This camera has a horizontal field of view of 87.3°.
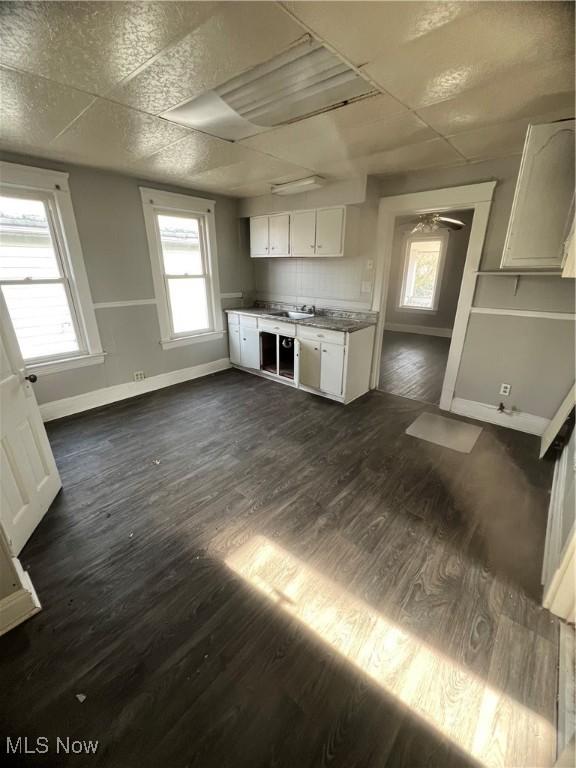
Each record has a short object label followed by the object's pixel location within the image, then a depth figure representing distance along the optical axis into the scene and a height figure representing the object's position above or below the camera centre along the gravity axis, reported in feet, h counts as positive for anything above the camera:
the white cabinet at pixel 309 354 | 11.31 -3.24
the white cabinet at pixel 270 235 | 12.98 +1.55
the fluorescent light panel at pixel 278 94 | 4.60 +2.99
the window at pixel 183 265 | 12.08 +0.29
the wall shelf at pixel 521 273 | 8.30 -0.03
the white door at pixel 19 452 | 5.57 -3.43
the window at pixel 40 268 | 8.96 +0.11
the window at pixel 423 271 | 21.48 +0.06
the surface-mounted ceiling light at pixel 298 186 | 10.55 +2.98
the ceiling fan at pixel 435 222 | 15.44 +2.50
